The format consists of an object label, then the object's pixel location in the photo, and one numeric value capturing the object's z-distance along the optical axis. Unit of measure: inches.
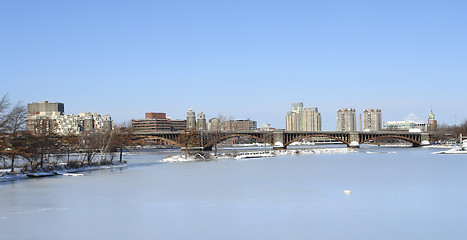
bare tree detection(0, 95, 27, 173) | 1664.6
